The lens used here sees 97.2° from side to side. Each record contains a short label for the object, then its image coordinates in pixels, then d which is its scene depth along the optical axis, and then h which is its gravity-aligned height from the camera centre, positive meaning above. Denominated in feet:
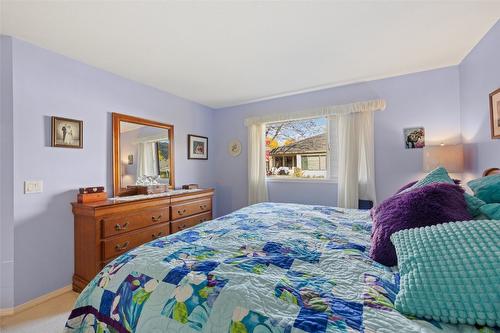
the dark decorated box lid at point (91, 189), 7.64 -0.66
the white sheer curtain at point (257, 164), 12.62 +0.23
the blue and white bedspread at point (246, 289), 2.26 -1.51
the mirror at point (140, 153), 9.21 +0.79
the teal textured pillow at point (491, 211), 3.40 -0.74
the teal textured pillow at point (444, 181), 3.81 -0.38
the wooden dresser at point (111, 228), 7.16 -2.10
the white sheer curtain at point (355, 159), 9.98 +0.33
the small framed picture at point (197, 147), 12.84 +1.32
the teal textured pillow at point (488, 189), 4.25 -0.50
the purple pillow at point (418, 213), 3.38 -0.78
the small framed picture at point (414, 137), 9.30 +1.21
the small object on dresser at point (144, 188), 9.68 -0.82
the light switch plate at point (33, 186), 6.75 -0.45
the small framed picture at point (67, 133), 7.34 +1.34
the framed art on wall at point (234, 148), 13.69 +1.31
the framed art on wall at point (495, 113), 6.28 +1.49
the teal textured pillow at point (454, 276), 1.99 -1.11
